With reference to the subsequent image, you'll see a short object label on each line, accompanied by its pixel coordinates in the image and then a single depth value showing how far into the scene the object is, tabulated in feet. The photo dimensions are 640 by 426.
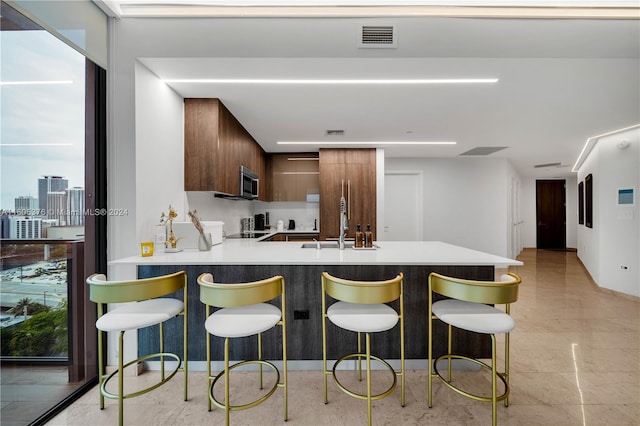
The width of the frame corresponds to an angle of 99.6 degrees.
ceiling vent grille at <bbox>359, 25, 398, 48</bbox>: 6.59
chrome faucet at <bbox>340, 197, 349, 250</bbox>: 8.45
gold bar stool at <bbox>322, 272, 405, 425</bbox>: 5.04
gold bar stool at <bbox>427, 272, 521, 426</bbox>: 5.01
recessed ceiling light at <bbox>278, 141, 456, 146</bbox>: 14.39
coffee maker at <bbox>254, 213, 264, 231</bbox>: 16.68
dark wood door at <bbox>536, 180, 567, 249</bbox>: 27.73
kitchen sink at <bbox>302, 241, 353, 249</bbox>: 9.32
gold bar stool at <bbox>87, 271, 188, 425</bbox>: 5.09
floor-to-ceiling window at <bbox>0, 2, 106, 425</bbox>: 5.05
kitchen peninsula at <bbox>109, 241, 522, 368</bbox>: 6.84
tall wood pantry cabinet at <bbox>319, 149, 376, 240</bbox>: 15.43
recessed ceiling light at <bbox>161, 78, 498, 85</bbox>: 7.74
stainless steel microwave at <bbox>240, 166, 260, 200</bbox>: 11.27
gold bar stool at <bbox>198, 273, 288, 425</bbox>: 4.88
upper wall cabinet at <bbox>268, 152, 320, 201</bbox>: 16.67
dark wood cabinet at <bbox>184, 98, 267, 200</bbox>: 8.97
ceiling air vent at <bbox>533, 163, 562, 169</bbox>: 20.51
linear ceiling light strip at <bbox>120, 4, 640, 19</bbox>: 6.50
